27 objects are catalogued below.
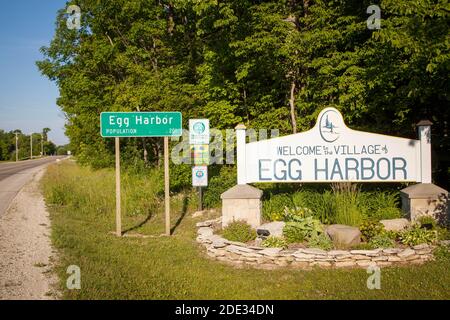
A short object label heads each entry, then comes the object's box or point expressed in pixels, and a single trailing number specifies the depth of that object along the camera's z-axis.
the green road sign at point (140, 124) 8.16
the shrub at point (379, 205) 7.86
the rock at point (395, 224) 6.95
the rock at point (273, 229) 7.02
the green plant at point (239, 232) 7.20
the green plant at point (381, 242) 6.29
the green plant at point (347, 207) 7.41
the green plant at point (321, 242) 6.41
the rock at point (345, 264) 5.99
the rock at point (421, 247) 6.09
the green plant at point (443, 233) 6.67
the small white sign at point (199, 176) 10.55
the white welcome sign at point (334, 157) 7.55
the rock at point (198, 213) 10.40
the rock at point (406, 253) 5.96
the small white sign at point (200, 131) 11.16
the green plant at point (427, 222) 7.05
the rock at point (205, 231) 7.72
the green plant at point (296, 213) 7.48
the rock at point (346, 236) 6.49
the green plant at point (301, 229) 6.84
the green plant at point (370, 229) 6.67
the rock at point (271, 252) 6.20
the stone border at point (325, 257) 5.98
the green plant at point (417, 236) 6.34
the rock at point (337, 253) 6.00
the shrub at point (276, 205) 8.50
